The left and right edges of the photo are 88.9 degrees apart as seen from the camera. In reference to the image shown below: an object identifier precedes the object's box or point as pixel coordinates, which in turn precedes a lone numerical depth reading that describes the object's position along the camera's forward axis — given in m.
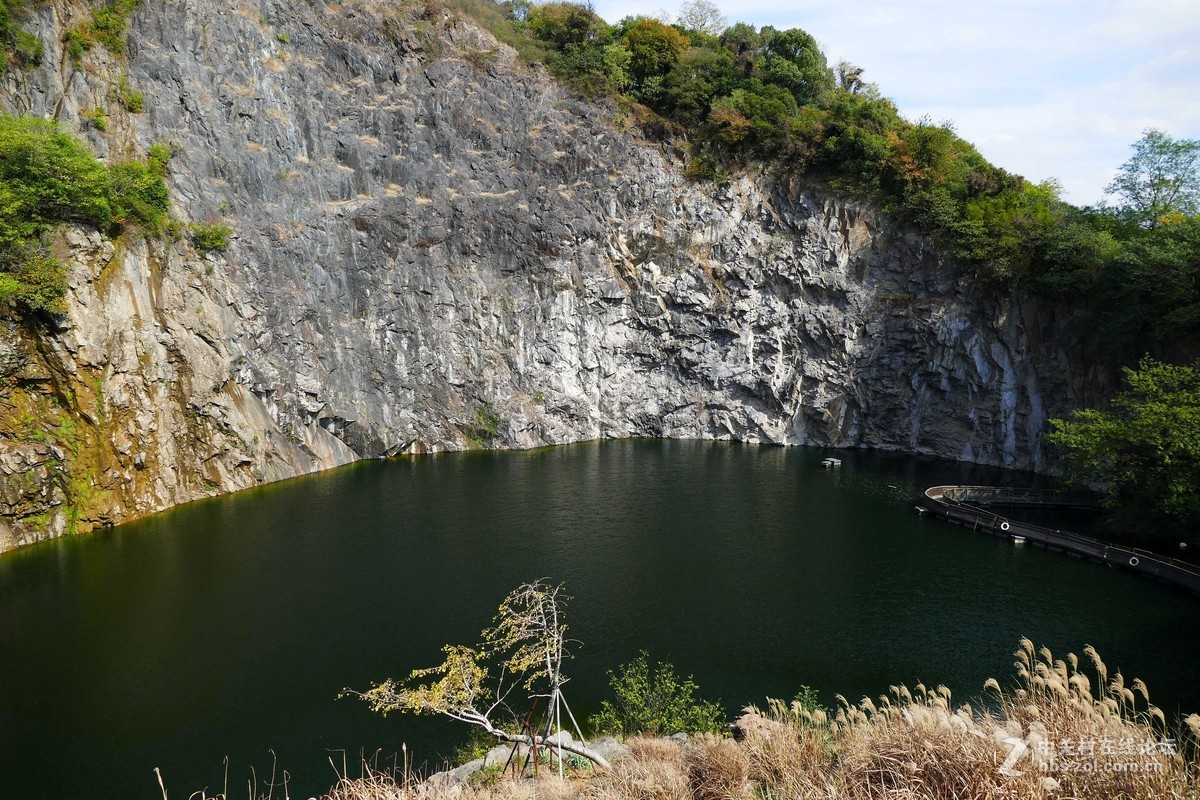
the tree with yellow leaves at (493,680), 11.77
